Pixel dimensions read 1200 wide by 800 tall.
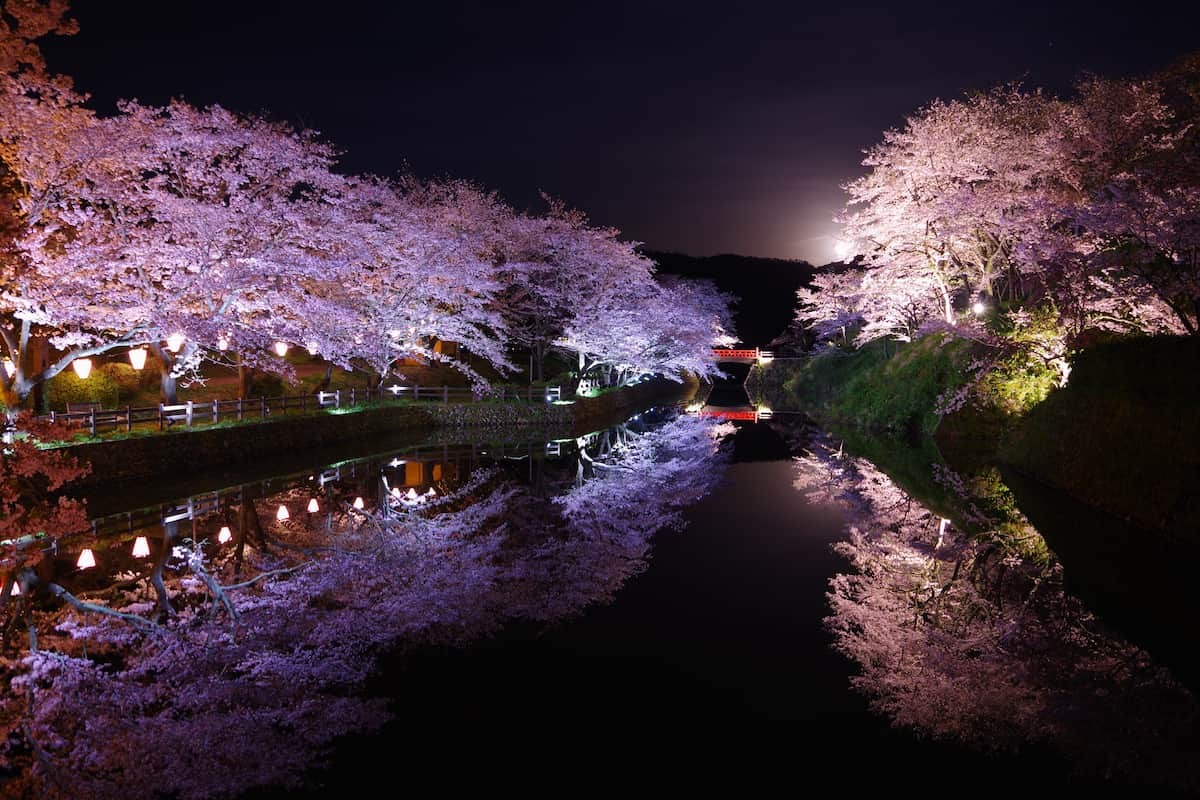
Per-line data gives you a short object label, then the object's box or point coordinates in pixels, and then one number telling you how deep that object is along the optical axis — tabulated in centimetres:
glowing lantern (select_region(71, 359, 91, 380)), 1861
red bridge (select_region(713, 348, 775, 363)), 6688
